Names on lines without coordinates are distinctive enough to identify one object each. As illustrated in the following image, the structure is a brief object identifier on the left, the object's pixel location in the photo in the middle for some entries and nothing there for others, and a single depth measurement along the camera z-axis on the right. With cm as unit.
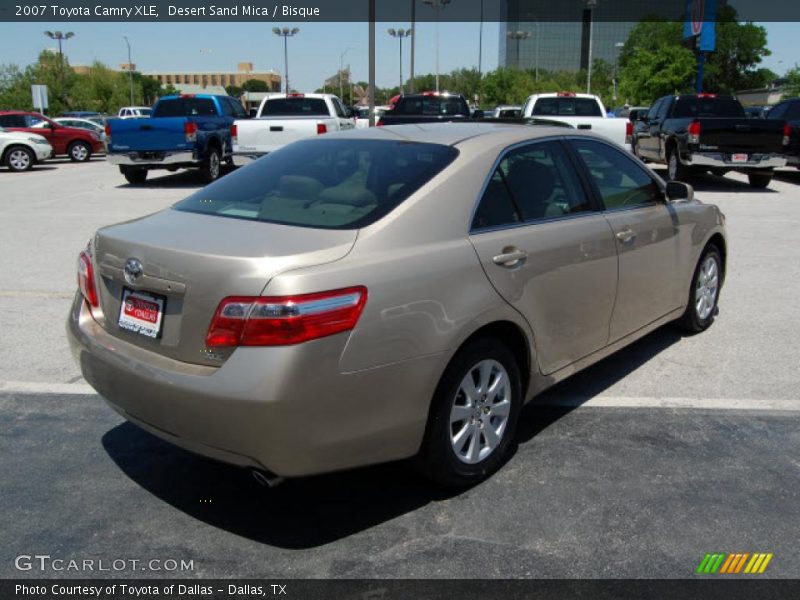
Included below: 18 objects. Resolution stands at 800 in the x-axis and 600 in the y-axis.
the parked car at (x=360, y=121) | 1967
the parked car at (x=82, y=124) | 2981
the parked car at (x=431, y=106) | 1794
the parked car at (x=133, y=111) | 4016
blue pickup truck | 1614
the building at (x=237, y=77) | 16062
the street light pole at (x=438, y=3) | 5369
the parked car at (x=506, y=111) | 2457
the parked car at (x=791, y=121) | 1661
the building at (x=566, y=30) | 13512
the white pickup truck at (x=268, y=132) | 1534
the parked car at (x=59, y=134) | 2464
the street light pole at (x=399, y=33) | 6788
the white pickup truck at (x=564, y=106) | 1708
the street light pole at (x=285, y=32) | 6975
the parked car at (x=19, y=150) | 2256
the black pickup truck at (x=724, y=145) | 1471
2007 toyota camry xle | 282
